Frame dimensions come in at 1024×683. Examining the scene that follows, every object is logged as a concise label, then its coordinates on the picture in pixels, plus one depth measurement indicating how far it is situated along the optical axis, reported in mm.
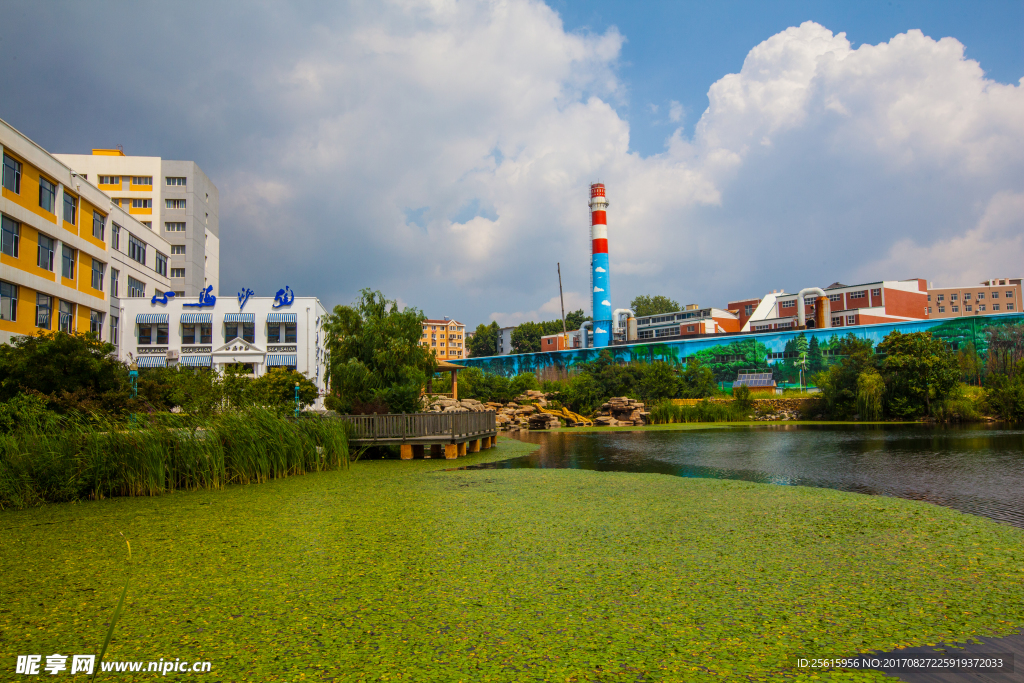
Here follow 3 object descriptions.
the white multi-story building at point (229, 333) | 36594
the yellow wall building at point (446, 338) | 121875
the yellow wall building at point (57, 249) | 21969
